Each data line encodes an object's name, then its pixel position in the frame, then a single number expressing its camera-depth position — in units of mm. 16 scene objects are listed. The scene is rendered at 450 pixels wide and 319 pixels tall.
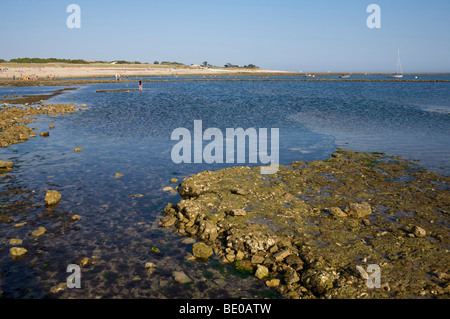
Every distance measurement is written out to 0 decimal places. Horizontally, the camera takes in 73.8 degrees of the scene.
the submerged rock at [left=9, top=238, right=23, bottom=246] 9312
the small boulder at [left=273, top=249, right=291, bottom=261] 8516
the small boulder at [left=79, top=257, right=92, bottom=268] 8467
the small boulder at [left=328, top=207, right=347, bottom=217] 10766
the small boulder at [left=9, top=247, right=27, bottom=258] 8695
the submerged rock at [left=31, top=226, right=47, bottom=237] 9828
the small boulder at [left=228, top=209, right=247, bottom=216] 10719
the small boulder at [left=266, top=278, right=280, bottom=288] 7621
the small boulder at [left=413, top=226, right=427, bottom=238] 9375
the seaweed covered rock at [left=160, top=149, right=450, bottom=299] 7637
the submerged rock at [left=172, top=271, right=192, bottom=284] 7863
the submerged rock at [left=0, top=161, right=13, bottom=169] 15841
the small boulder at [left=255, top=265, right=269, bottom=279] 7941
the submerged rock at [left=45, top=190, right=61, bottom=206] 11969
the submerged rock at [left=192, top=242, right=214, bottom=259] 8930
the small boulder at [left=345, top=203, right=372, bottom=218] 10742
